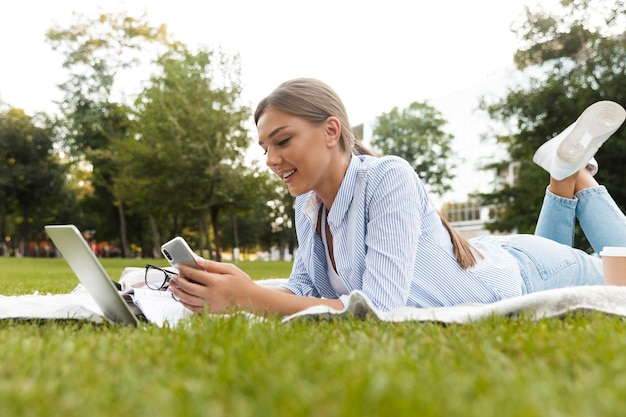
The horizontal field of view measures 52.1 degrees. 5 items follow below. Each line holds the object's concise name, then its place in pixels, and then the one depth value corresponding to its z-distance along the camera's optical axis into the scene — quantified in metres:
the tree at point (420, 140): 42.06
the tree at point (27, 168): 38.88
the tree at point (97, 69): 31.94
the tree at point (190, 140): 22.47
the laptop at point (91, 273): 2.79
